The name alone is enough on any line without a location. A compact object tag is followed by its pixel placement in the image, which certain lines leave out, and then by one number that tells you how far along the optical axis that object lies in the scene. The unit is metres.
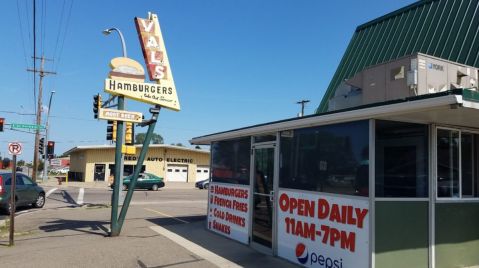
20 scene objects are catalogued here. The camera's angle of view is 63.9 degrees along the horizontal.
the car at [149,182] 30.84
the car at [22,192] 14.01
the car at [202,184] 35.41
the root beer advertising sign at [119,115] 8.90
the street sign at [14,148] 9.46
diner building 5.48
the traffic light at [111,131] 14.49
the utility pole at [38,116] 36.91
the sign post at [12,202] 8.48
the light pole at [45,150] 38.97
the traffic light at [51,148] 34.50
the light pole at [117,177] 9.53
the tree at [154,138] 130.02
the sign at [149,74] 9.05
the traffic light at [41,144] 36.59
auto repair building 43.66
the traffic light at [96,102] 16.12
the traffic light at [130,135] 16.97
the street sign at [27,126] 26.70
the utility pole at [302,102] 46.81
